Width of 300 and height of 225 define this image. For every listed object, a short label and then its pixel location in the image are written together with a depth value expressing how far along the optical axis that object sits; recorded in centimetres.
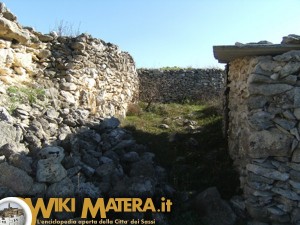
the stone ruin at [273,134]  455
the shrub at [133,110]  1053
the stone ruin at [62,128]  437
